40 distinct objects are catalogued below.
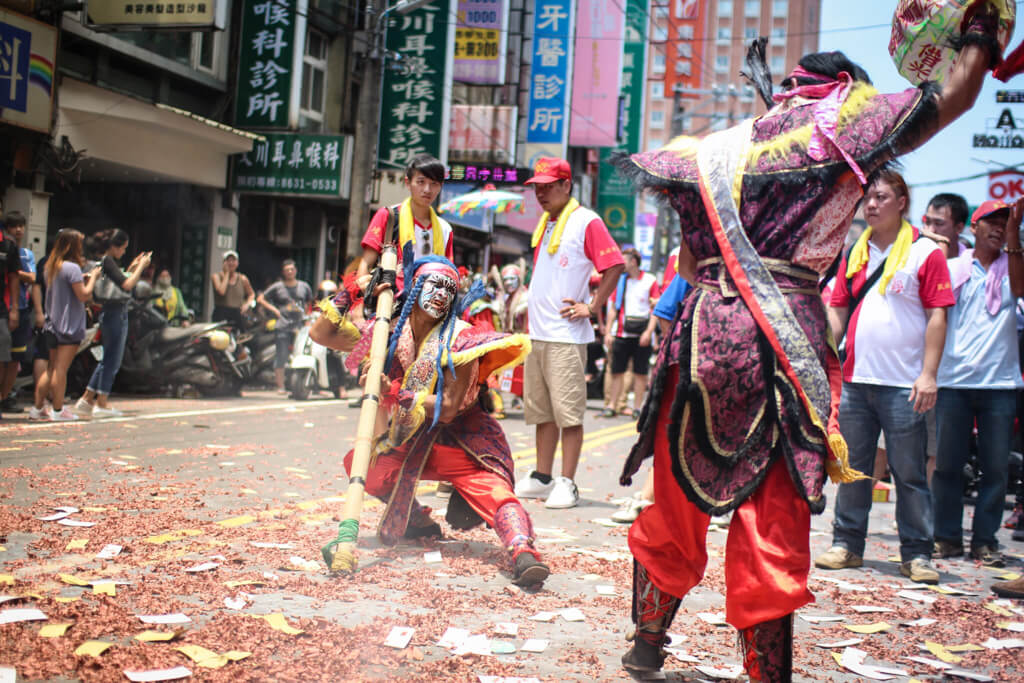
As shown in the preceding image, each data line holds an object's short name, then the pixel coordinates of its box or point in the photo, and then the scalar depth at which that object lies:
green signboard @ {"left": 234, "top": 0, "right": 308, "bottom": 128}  17.41
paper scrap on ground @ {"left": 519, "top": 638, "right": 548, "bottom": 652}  3.42
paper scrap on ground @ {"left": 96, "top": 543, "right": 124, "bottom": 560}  4.11
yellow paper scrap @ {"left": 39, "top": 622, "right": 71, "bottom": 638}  3.08
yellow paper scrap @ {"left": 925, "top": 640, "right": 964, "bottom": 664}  3.71
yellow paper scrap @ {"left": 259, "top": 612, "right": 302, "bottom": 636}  3.34
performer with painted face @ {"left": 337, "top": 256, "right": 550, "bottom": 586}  4.52
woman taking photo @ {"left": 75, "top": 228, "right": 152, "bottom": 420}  9.51
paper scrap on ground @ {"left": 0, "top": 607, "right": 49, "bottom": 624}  3.17
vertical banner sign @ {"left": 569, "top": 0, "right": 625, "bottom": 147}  34.16
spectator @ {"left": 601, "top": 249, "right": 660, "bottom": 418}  12.77
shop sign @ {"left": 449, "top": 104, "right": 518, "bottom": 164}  23.70
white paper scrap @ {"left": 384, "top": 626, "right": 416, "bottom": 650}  3.32
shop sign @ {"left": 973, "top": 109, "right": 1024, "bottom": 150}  14.70
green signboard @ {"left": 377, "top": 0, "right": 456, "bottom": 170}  19.86
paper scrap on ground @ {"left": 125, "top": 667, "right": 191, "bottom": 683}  2.81
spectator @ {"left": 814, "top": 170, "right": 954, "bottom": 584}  5.13
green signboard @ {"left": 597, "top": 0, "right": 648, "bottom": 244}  41.06
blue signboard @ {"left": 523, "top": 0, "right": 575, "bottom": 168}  28.92
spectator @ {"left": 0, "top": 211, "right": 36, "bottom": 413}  9.25
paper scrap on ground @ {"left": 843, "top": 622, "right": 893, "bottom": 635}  4.01
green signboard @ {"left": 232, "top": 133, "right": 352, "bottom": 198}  17.69
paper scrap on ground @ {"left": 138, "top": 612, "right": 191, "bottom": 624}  3.30
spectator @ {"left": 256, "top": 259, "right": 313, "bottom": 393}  13.88
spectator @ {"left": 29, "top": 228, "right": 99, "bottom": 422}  9.05
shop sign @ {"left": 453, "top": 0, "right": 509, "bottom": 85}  24.09
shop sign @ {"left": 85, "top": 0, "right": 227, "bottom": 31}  13.11
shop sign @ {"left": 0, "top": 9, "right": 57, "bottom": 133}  12.02
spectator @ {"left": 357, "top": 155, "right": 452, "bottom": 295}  5.78
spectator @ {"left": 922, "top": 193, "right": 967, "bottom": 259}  6.11
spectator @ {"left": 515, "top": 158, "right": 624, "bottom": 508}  6.32
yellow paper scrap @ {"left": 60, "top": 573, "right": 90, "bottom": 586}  3.66
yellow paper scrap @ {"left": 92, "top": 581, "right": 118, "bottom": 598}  3.58
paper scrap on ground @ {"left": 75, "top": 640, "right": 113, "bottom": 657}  2.96
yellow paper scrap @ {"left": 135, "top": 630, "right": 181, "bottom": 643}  3.11
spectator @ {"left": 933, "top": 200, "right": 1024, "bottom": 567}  5.72
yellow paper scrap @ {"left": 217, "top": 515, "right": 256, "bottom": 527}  4.99
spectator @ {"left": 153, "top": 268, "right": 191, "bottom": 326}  13.20
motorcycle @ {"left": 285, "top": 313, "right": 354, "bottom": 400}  13.12
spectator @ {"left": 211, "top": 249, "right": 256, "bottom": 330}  14.68
